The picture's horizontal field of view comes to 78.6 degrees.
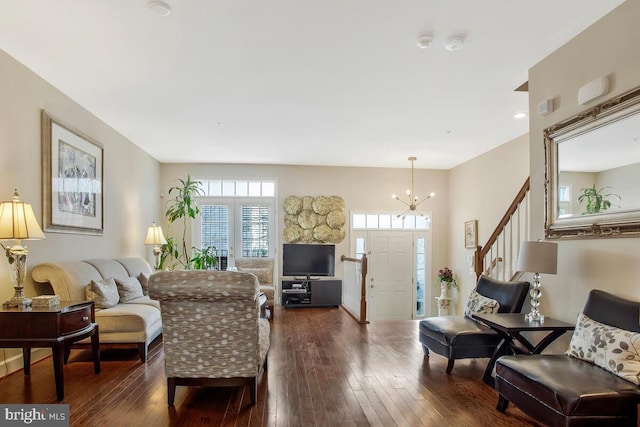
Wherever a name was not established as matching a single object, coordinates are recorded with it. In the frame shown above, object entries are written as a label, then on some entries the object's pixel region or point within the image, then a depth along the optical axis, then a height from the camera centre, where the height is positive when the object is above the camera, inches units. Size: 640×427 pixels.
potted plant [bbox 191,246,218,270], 279.3 -31.4
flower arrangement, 309.4 -49.6
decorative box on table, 121.5 -26.5
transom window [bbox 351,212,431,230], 327.3 -5.3
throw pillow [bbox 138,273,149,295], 209.8 -35.0
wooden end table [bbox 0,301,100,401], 116.6 -34.0
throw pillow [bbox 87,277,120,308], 159.6 -31.9
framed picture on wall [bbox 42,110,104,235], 159.6 +16.7
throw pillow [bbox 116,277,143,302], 181.5 -34.4
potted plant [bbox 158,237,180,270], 270.5 -26.9
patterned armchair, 108.8 -32.5
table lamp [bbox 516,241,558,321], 123.7 -13.7
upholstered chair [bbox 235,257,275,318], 279.7 -37.4
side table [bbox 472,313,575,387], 120.1 -36.0
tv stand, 296.8 -59.4
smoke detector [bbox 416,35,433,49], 122.3 +55.3
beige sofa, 150.6 -39.1
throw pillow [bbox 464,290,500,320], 154.6 -36.6
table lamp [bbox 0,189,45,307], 120.4 -5.1
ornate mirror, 105.0 +12.9
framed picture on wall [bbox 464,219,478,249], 283.3 -13.8
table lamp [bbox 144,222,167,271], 253.1 -14.6
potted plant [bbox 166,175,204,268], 282.2 +8.3
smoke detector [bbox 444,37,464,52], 122.6 +54.9
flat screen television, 310.3 -35.8
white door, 321.4 -52.3
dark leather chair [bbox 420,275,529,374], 147.4 -45.5
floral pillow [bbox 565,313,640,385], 90.2 -32.9
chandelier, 331.3 +11.9
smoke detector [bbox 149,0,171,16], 105.5 +57.5
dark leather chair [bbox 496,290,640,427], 85.0 -39.8
